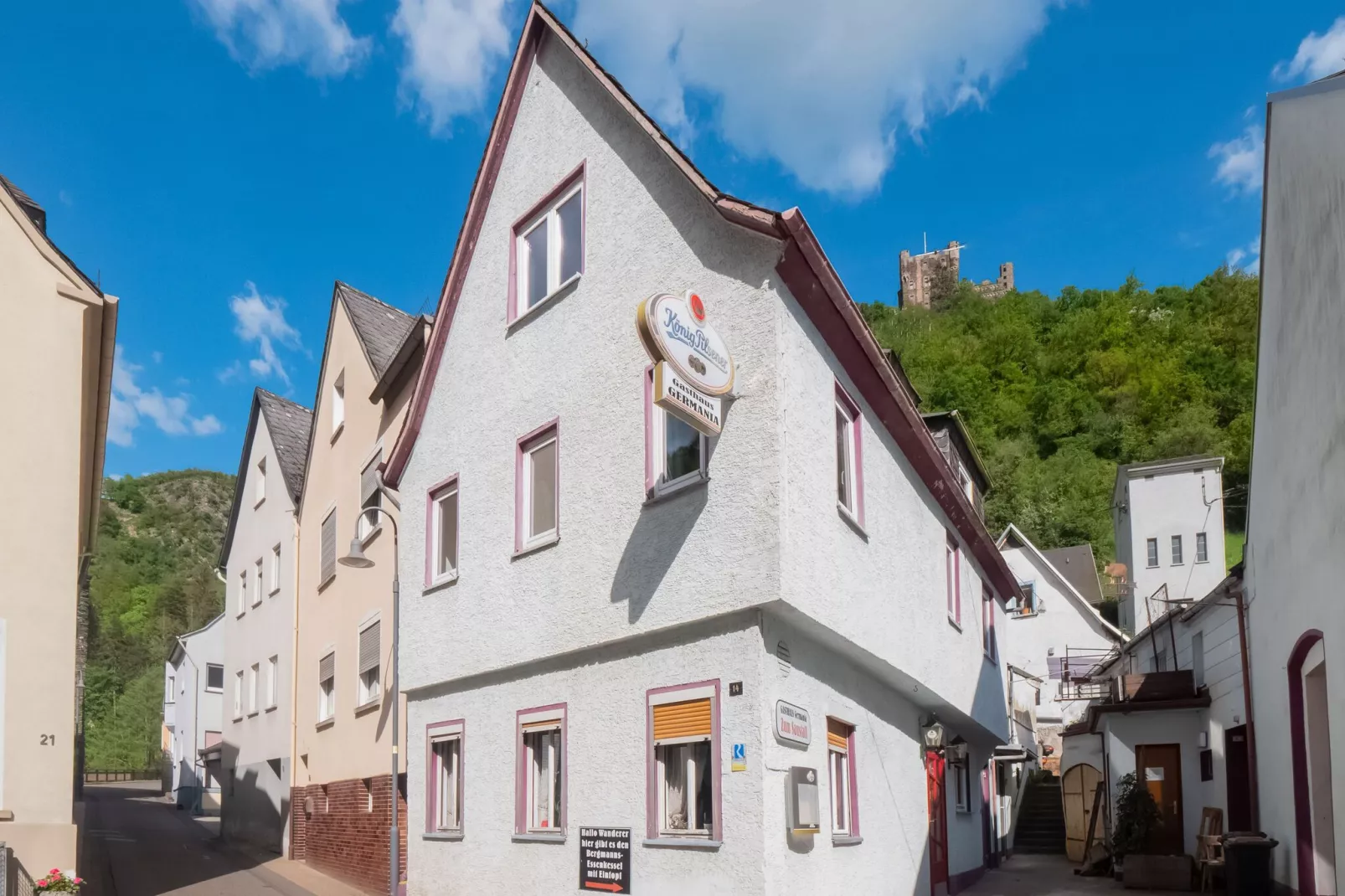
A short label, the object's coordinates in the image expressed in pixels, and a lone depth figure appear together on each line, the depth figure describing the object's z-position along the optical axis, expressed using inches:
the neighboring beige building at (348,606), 741.3
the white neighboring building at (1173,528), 1929.1
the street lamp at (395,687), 578.9
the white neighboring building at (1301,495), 447.5
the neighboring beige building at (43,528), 564.7
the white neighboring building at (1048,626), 1924.2
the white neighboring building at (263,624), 977.5
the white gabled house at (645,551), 418.3
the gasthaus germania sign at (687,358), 384.8
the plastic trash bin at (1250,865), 613.3
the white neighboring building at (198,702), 1908.2
